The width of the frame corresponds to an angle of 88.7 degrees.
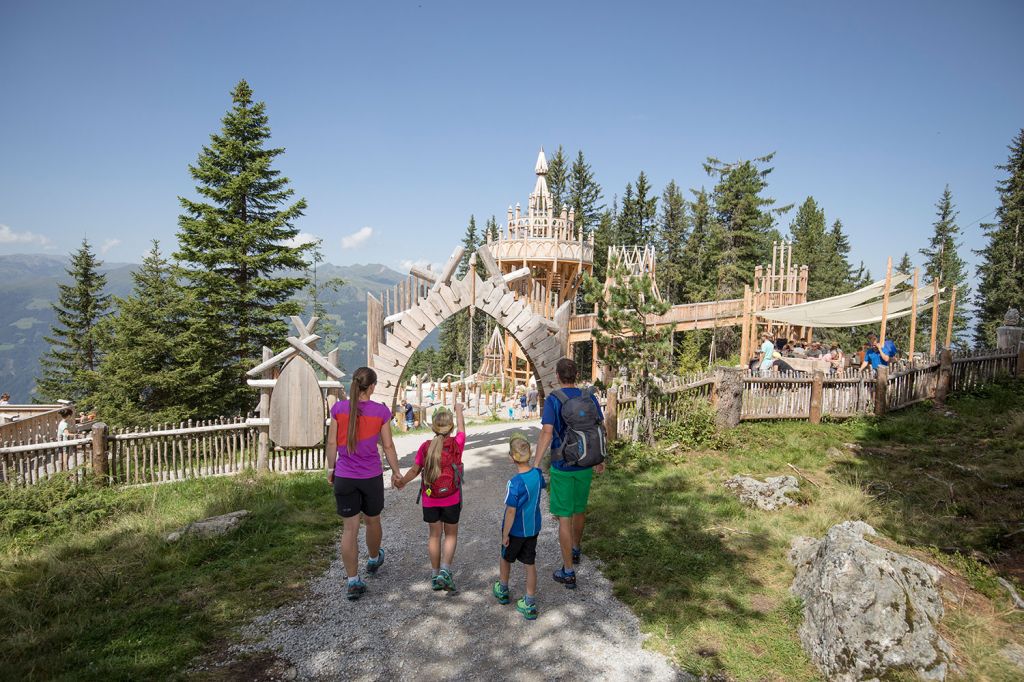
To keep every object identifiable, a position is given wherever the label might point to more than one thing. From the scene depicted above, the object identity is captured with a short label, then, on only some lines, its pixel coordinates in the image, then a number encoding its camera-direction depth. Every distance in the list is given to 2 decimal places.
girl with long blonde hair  4.97
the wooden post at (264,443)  10.09
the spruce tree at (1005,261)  33.94
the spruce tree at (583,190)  47.66
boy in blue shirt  4.69
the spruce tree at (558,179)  47.56
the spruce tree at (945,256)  49.44
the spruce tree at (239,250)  17.66
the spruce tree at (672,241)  45.25
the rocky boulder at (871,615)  3.90
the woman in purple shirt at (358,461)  5.03
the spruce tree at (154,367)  15.76
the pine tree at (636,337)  9.76
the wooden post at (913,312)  13.40
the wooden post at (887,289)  13.23
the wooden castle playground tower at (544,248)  26.28
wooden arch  9.34
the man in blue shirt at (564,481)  5.23
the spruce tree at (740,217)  36.69
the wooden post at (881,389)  12.04
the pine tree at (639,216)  48.16
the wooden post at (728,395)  11.35
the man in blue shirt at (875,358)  13.20
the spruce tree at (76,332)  27.66
